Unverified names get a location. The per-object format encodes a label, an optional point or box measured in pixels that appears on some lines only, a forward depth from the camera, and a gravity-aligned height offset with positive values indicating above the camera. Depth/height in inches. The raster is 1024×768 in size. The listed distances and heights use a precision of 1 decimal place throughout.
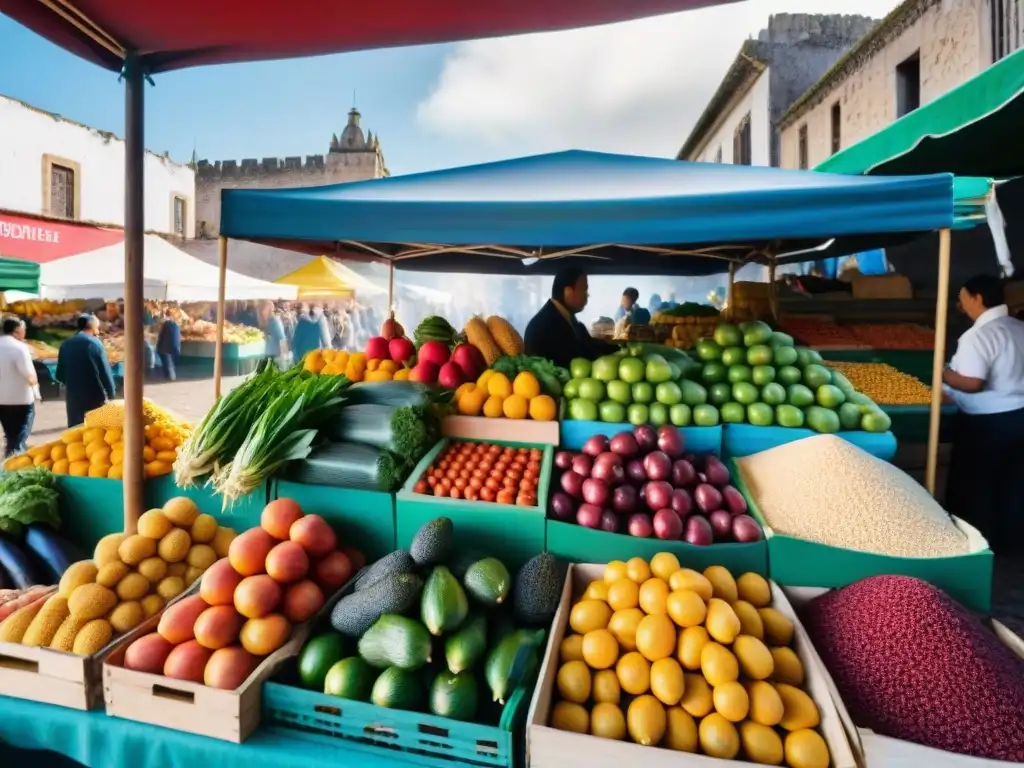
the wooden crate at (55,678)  67.9 -37.1
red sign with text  496.4 +133.8
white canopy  354.6 +66.6
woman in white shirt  149.4 -8.3
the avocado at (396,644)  66.3 -32.0
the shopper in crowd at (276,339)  581.0 +41.6
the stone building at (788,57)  574.6 +337.9
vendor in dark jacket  166.7 +15.9
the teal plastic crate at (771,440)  112.2 -11.7
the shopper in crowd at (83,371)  254.7 +2.8
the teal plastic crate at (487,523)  94.6 -24.6
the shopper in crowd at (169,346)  529.7 +30.6
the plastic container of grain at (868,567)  83.0 -27.9
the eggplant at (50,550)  110.3 -34.8
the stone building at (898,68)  275.9 +206.5
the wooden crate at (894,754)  51.9 -34.9
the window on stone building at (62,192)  680.4 +229.3
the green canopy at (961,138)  116.7 +69.1
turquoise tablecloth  61.5 -41.9
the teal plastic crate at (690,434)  113.7 -10.8
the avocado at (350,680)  65.5 -35.8
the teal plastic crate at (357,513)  101.8 -24.9
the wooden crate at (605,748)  54.0 -36.2
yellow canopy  555.5 +97.3
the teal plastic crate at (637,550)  86.8 -26.9
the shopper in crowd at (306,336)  526.0 +40.3
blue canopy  100.7 +33.8
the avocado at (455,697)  62.9 -36.2
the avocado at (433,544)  80.0 -23.9
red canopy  83.2 +56.7
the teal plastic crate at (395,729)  59.5 -39.0
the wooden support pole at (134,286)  101.3 +17.0
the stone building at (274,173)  995.9 +369.3
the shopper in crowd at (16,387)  239.8 -4.9
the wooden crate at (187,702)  62.6 -37.7
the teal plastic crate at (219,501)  109.7 -25.1
